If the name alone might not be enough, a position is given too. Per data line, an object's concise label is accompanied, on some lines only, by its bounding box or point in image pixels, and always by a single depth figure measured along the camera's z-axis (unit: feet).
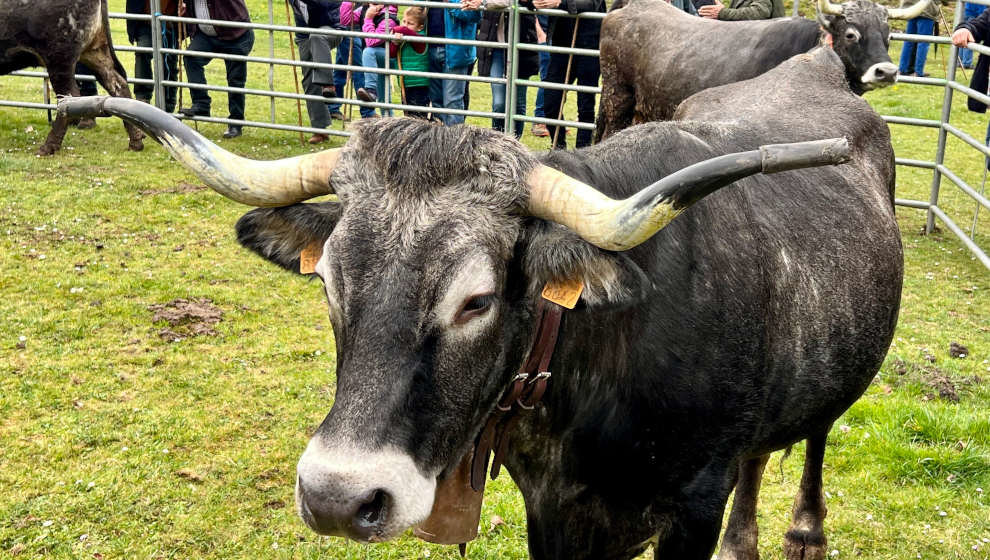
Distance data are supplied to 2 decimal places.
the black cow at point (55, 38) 33.09
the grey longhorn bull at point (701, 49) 27.73
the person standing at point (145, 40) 38.17
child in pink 36.81
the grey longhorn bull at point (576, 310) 7.48
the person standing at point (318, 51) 36.47
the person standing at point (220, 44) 36.83
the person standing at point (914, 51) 52.34
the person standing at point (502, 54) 35.67
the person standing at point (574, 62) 34.19
